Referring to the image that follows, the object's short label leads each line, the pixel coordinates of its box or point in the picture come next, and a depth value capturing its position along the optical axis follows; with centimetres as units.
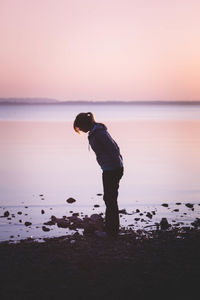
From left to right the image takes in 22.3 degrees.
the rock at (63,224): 1029
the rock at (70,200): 1320
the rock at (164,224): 1003
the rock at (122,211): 1177
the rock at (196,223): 1022
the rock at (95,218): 1059
